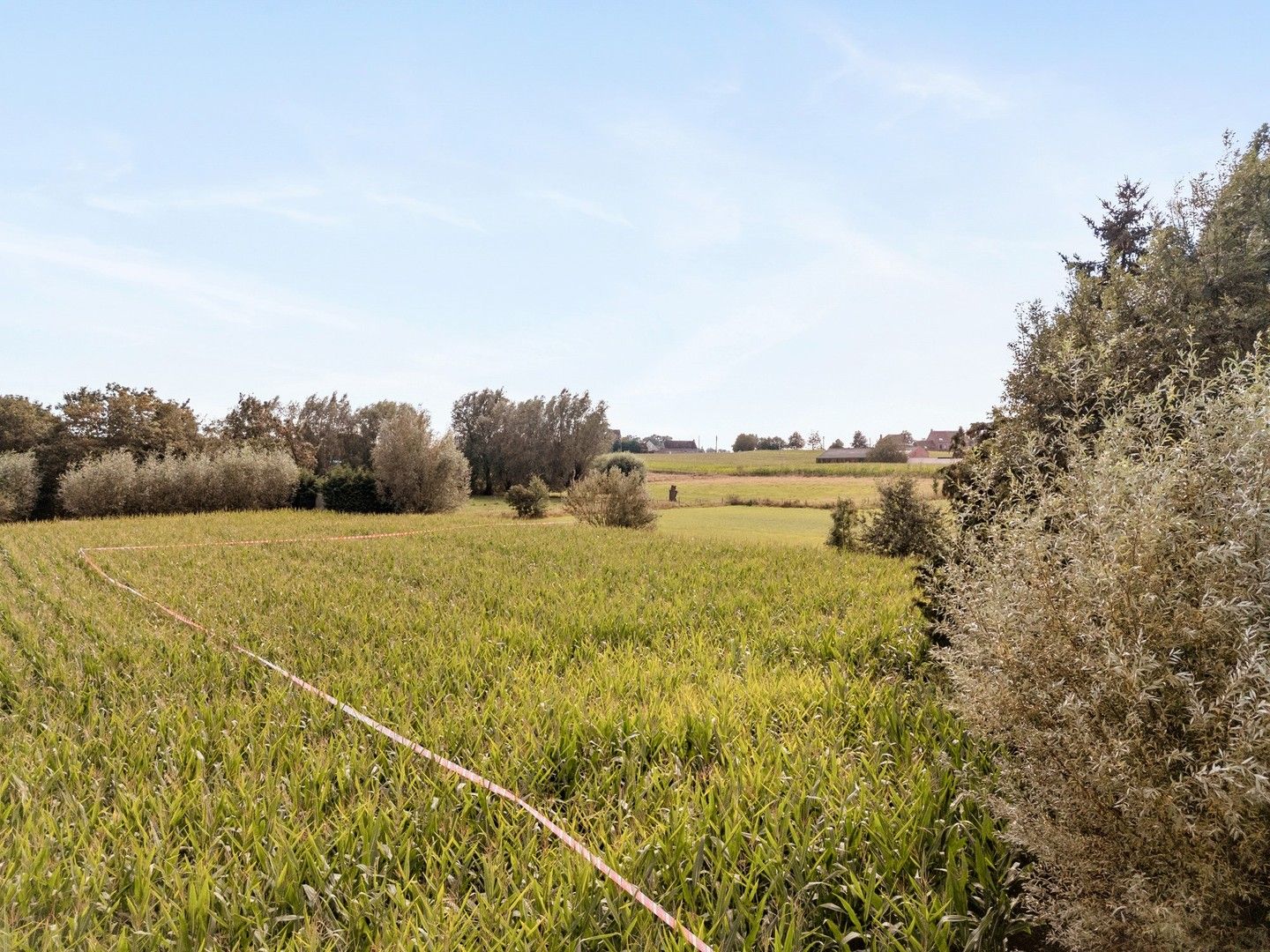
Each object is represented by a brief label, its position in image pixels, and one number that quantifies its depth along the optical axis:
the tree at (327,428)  50.47
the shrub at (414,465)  26.89
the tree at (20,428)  32.19
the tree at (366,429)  49.69
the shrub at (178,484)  23.89
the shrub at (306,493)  27.22
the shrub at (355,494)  26.89
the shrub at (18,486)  25.61
